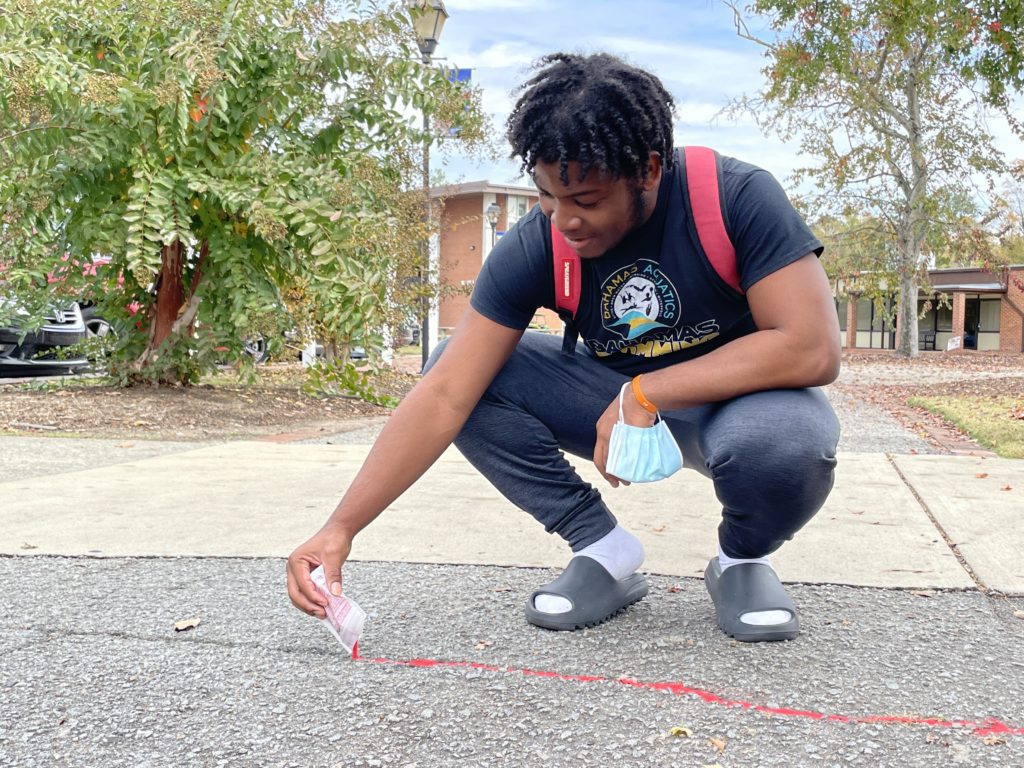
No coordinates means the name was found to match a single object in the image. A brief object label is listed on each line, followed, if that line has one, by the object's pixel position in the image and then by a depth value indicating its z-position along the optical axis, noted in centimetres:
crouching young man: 198
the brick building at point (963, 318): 3388
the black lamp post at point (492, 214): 1798
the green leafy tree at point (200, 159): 598
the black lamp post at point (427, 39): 774
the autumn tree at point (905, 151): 2036
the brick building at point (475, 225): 3712
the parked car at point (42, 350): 1067
